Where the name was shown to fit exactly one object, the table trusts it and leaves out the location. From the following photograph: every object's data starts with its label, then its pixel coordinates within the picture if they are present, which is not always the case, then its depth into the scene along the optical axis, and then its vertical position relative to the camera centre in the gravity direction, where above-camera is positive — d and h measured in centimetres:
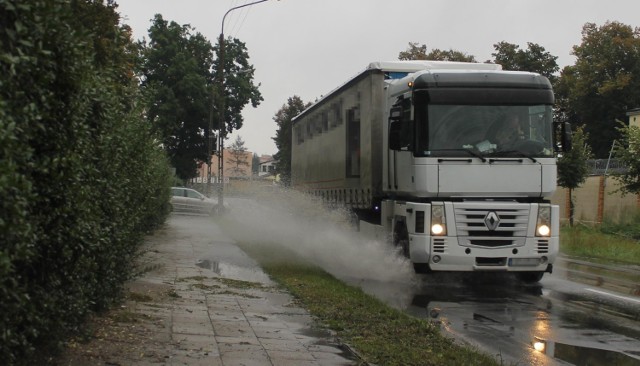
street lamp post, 3525 +399
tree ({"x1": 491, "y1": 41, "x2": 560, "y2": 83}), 6378 +1164
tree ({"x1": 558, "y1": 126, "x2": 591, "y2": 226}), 3147 +99
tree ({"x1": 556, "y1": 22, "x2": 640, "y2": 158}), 6272 +974
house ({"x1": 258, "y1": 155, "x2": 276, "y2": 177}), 15975 +517
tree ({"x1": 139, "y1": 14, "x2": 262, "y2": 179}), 4975 +748
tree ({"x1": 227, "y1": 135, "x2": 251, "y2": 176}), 12138 +523
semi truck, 1186 +35
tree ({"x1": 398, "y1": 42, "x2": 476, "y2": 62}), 5581 +1046
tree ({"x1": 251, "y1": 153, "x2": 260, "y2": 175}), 16126 +620
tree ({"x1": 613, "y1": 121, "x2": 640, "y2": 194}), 2641 +114
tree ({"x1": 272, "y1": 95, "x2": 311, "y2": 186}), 7731 +698
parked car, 3891 -70
